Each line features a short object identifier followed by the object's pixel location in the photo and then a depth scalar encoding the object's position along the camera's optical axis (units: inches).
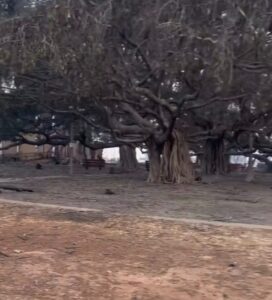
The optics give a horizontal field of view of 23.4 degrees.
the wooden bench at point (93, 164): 1695.4
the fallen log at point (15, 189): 778.8
